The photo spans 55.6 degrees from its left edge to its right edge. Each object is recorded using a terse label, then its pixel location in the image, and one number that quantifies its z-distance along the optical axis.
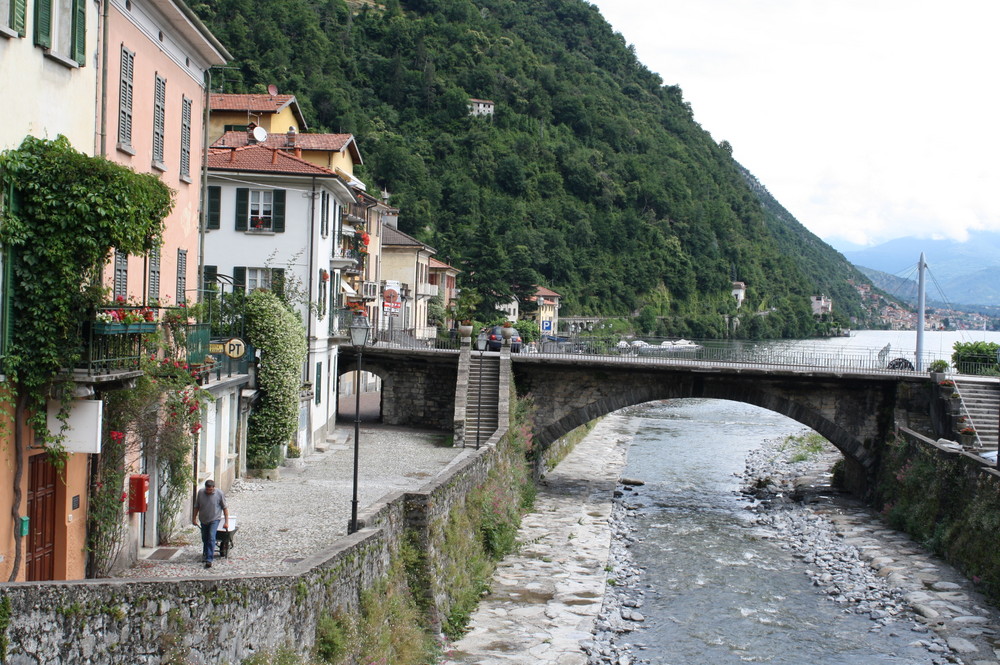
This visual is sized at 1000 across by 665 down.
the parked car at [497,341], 36.25
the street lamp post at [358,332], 16.80
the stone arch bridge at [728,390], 31.25
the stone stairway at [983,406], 28.17
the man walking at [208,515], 14.88
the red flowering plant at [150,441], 13.51
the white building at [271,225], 29.08
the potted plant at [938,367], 31.00
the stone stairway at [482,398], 31.70
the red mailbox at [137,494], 14.83
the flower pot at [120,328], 11.57
